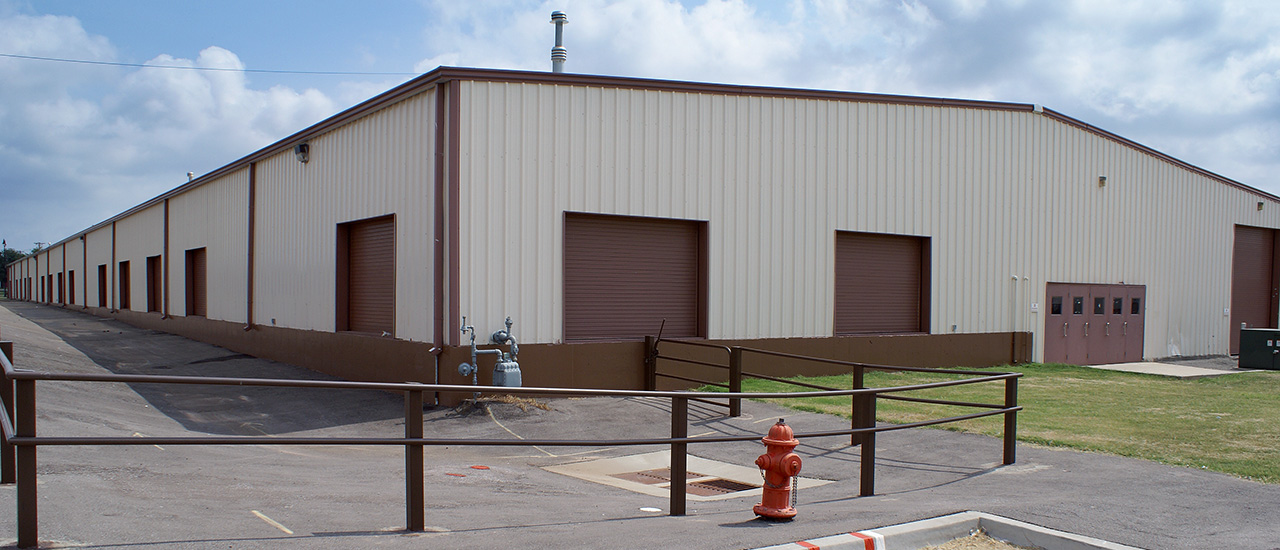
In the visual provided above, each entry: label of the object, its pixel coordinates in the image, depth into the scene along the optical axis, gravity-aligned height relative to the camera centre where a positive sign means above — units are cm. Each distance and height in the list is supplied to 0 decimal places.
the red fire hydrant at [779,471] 616 -151
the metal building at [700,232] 1391 +39
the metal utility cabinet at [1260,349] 2098 -213
